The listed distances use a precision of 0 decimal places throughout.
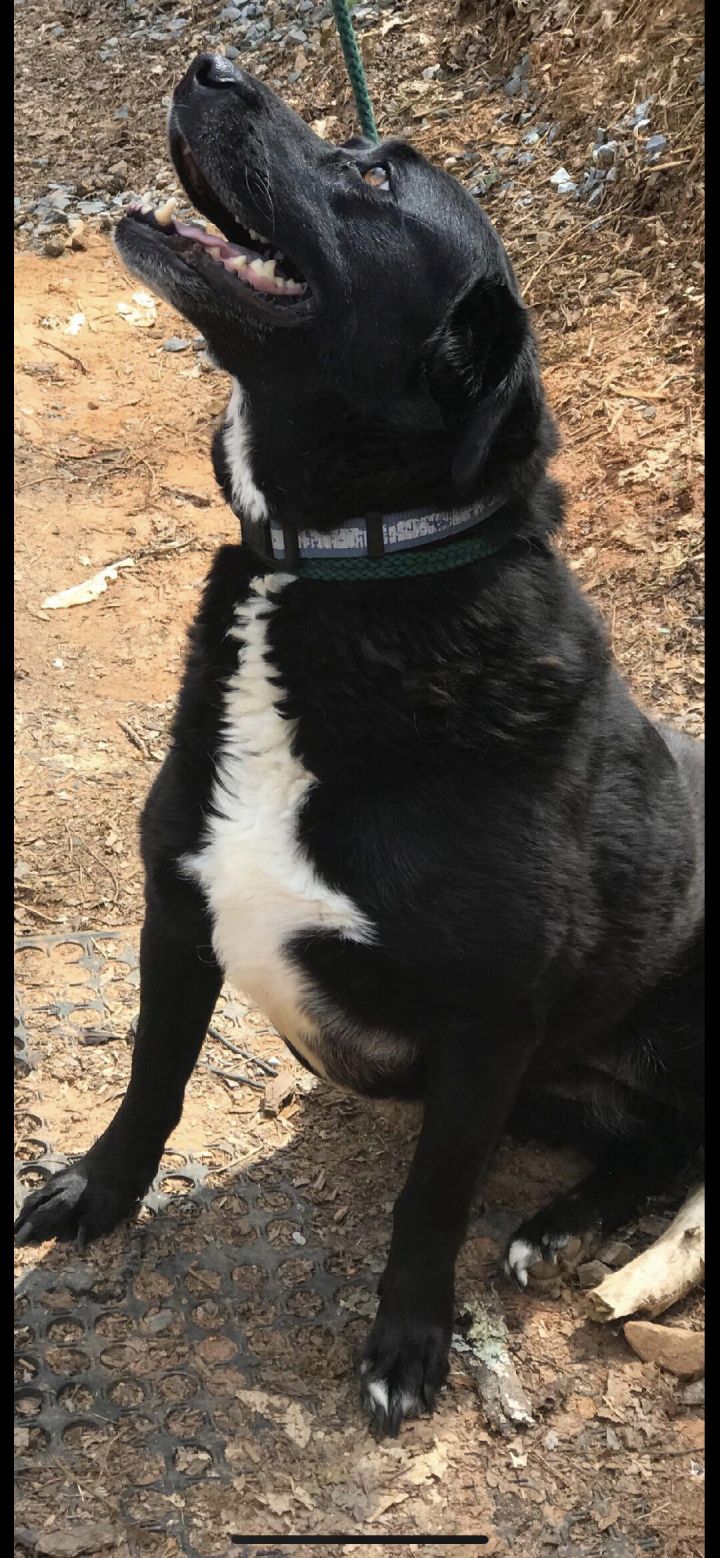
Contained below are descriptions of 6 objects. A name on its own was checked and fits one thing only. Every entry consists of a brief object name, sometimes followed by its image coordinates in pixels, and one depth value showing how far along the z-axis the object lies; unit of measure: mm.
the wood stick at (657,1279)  2721
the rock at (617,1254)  2914
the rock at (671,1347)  2664
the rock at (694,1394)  2625
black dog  2350
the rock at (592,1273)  2875
